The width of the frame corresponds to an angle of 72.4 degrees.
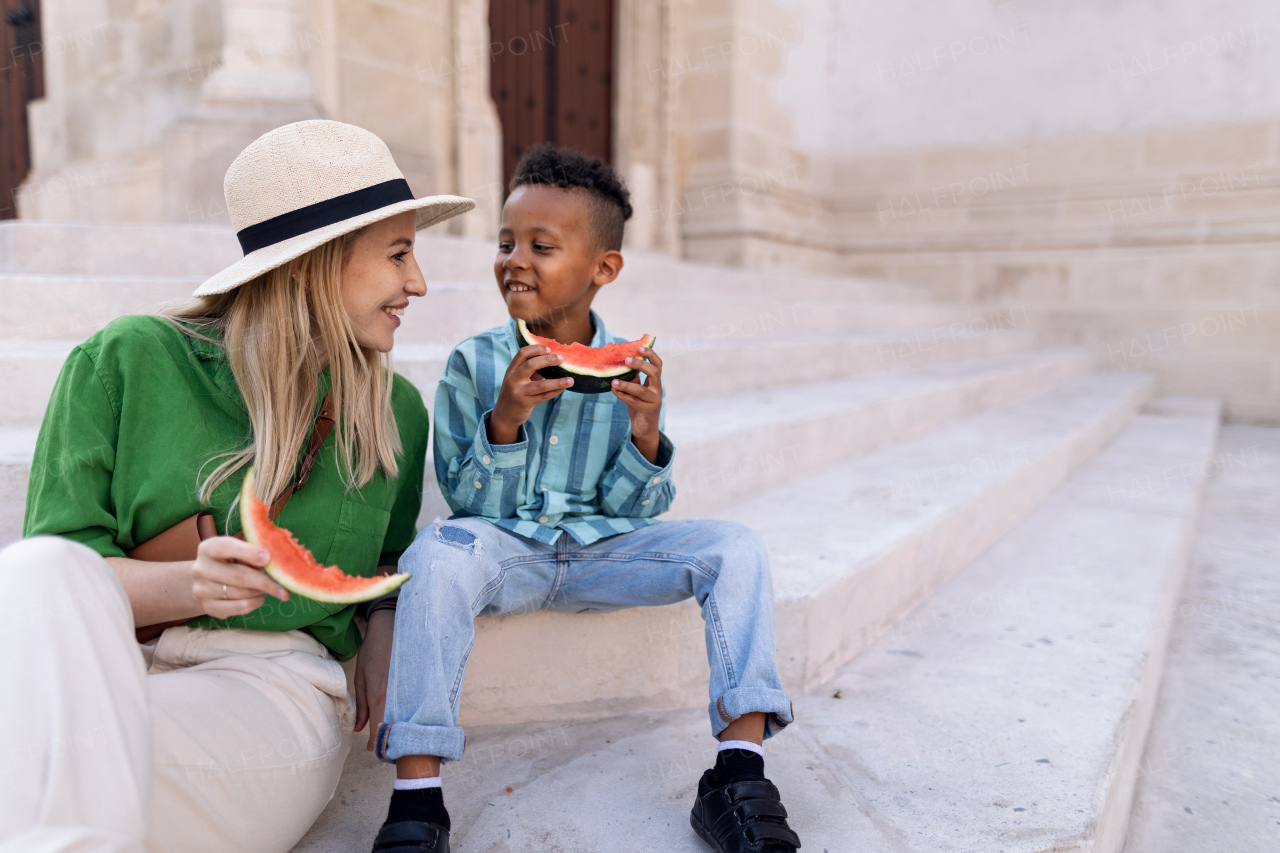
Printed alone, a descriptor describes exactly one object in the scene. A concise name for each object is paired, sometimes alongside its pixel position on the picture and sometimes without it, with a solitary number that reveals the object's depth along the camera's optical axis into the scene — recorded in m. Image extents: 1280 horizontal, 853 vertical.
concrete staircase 1.85
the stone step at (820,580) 2.22
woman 1.17
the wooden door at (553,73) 6.87
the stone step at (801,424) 3.04
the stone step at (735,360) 2.46
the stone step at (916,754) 1.74
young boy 1.65
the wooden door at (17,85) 6.12
